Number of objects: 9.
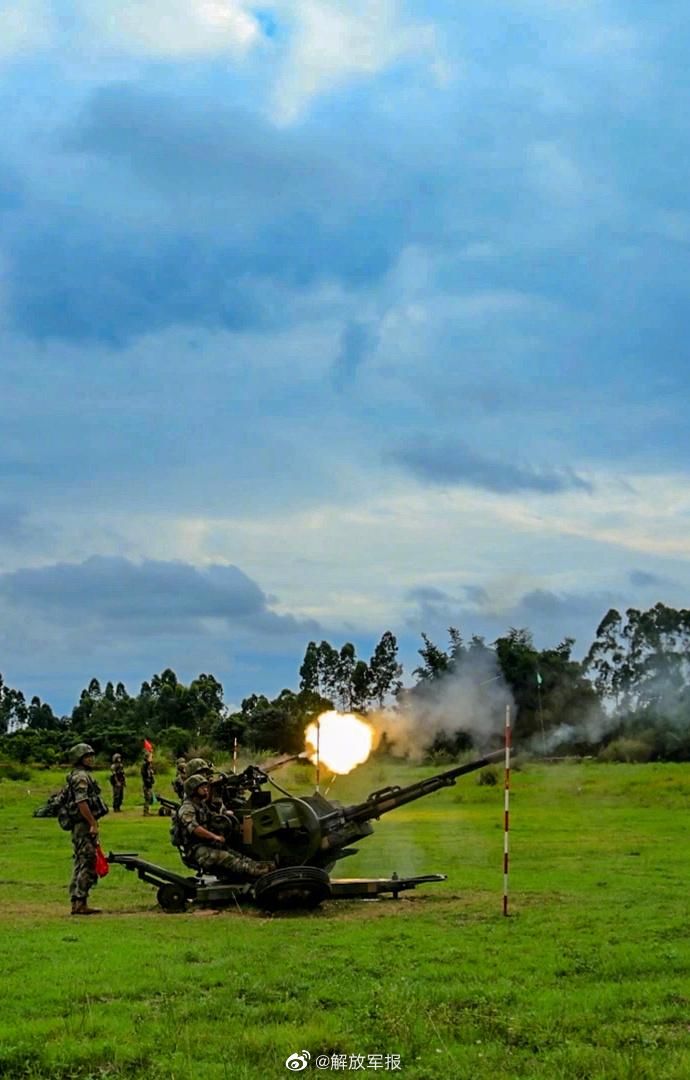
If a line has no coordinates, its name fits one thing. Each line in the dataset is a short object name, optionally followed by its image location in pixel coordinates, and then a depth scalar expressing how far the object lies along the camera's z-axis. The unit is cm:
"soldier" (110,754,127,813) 4419
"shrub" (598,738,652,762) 3356
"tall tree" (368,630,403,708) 4116
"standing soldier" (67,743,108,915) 1870
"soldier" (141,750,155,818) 4466
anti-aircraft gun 1823
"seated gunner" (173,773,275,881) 1898
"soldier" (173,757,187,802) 2781
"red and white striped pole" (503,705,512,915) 1700
